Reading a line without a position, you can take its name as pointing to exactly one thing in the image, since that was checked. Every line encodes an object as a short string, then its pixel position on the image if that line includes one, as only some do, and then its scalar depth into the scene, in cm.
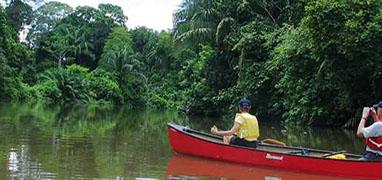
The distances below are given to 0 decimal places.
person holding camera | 888
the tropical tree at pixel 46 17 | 6241
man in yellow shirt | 1070
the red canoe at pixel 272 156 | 922
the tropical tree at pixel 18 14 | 5978
